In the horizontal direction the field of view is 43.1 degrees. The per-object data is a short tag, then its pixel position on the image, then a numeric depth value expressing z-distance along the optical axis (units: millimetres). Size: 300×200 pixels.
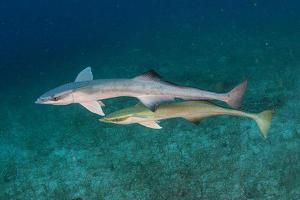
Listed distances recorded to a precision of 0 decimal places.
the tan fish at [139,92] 3797
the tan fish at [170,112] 3904
